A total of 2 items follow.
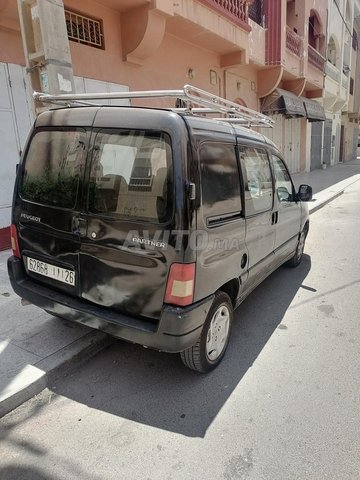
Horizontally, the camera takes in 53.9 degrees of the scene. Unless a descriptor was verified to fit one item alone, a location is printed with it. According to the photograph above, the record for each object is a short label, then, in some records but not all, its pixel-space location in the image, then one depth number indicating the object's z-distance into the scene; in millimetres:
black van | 2275
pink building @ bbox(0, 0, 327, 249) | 4914
